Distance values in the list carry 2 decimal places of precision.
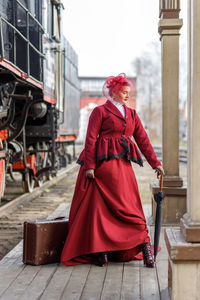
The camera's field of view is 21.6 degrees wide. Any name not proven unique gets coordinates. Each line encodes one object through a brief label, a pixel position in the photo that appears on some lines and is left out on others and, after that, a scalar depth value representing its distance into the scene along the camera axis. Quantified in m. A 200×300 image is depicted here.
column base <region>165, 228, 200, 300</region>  3.14
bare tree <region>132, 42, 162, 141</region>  64.44
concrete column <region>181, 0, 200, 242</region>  3.14
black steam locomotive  7.75
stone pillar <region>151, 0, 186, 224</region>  6.61
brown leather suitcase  4.59
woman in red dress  4.53
